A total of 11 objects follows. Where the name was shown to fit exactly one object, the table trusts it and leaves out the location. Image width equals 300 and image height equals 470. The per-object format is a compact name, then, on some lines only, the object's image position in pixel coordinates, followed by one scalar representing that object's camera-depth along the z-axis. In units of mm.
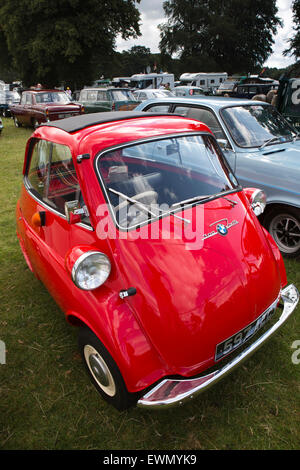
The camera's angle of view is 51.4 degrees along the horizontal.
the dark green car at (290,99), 7012
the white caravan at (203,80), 34375
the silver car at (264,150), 4016
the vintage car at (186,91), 21422
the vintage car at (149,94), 16688
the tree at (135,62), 82819
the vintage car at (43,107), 12844
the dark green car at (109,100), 14789
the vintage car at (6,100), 22594
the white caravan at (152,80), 30609
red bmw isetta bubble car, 2035
